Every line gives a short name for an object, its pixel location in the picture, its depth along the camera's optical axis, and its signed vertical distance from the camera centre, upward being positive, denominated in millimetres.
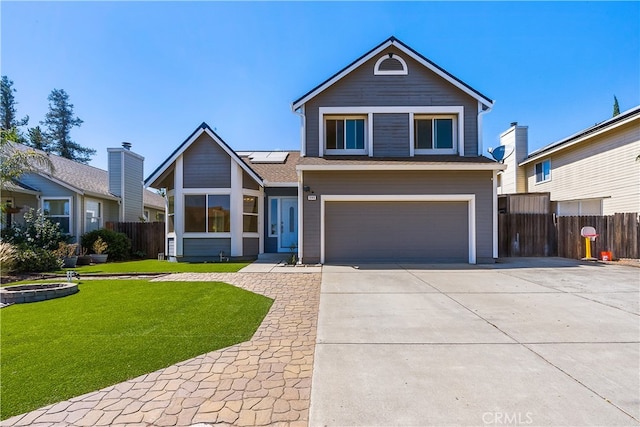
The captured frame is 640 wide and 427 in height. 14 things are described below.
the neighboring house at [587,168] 12672 +2704
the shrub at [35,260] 9664 -1363
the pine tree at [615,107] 28683 +11027
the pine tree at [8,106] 33812 +13286
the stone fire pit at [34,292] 6074 -1540
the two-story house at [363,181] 10586 +1479
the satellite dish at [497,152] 12639 +2905
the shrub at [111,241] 13031 -955
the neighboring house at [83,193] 13102 +1286
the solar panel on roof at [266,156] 15302 +3491
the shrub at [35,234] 10859 -503
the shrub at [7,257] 8930 -1133
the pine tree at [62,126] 35188 +11484
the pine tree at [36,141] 23334 +8019
